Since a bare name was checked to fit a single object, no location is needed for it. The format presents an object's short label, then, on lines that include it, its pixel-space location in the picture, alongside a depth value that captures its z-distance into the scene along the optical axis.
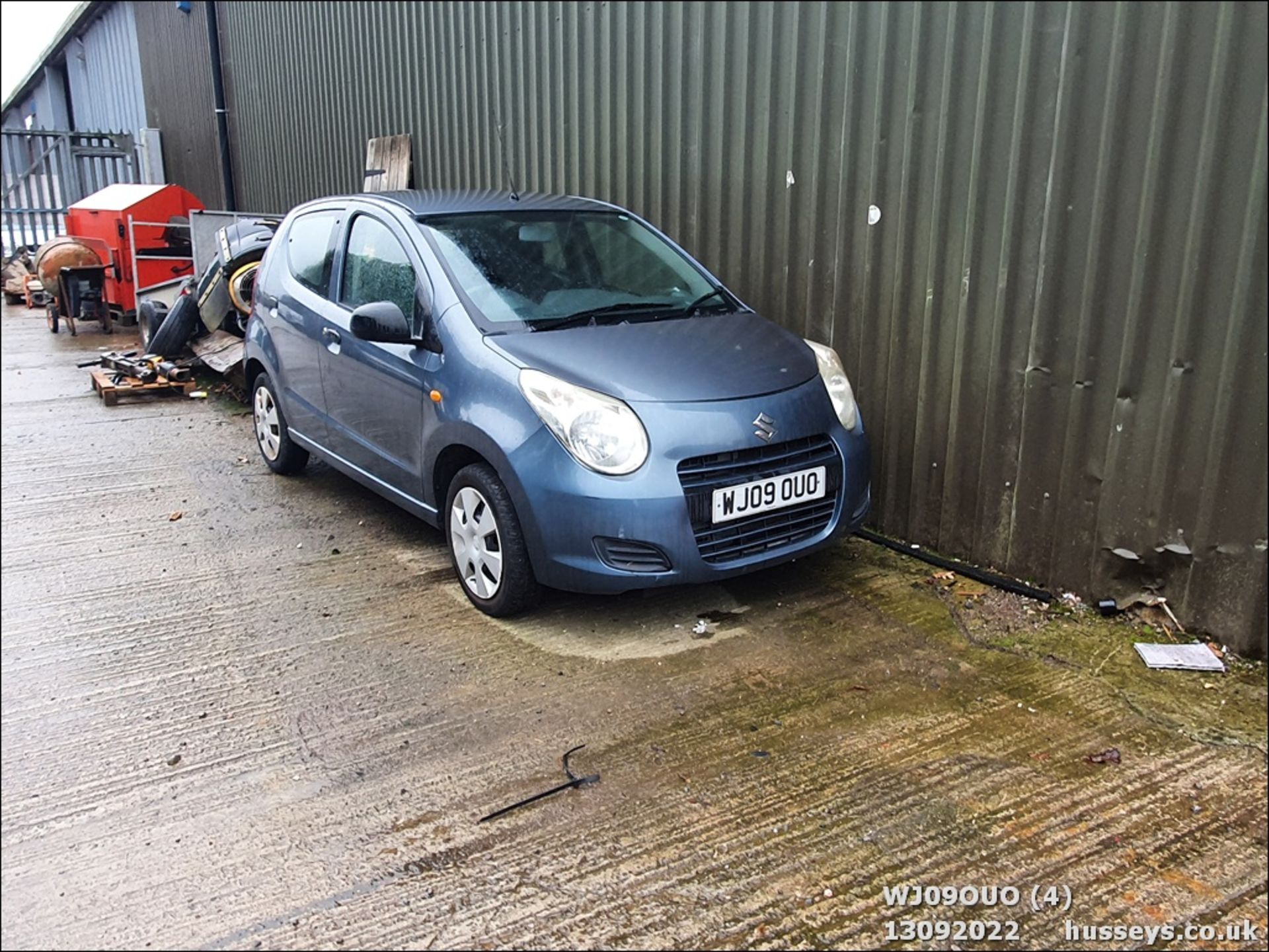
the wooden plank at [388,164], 9.72
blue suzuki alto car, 3.72
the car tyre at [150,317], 9.95
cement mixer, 11.96
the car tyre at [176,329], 9.37
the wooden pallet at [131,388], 8.30
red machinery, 12.32
